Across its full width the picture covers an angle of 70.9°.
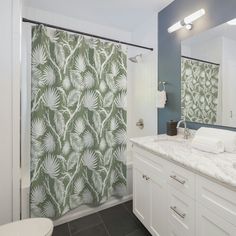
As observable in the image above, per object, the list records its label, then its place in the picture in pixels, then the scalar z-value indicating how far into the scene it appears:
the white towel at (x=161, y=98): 1.90
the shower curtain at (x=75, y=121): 1.54
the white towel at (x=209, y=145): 1.20
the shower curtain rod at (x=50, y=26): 1.39
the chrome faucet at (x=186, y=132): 1.67
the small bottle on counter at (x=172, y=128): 1.78
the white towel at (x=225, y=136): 1.23
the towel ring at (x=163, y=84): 2.00
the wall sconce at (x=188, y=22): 1.50
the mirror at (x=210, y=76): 1.40
